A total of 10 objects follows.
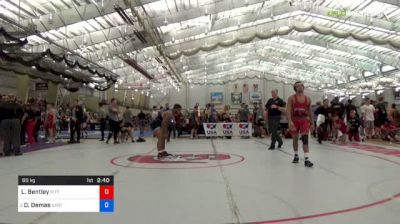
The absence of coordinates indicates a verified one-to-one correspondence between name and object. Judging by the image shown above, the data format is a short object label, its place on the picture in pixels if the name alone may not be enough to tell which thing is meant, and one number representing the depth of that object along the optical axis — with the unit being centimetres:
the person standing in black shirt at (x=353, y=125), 1229
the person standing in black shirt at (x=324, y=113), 1241
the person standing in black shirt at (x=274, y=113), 943
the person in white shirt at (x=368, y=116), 1333
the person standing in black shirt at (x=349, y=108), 1255
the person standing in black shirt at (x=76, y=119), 1263
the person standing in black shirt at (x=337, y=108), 1238
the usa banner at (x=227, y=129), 1619
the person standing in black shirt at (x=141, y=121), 1475
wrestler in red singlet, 665
